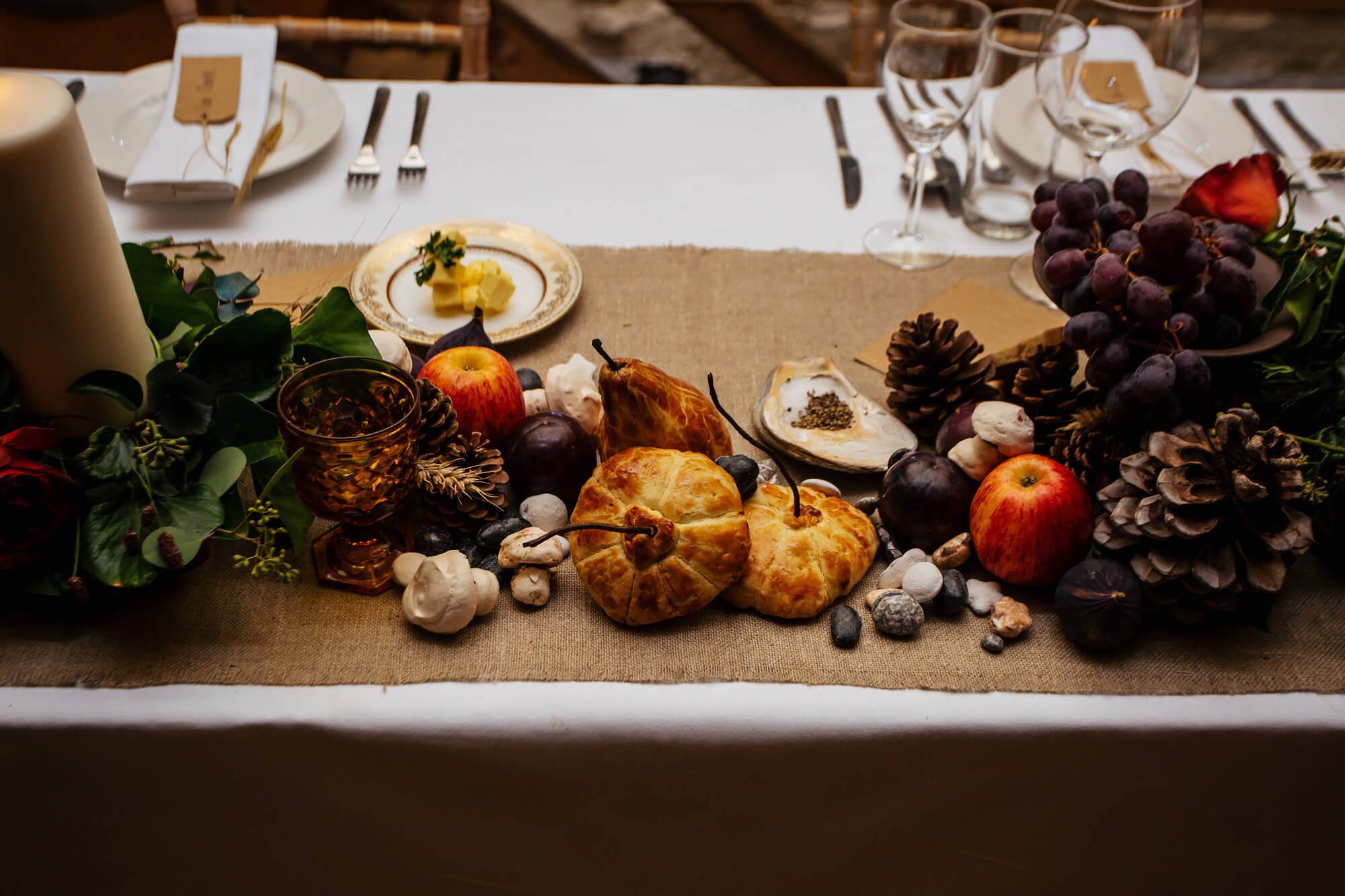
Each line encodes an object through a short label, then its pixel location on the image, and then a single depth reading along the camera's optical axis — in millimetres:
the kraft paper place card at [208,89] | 1200
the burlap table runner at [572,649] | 653
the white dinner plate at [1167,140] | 1190
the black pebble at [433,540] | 727
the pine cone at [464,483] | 719
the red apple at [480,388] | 774
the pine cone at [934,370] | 842
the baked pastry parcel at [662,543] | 660
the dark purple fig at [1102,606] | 654
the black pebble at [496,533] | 726
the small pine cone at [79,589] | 623
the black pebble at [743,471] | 725
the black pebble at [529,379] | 879
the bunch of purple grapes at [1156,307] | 674
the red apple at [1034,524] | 693
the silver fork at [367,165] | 1196
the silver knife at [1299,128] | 1226
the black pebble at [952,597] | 693
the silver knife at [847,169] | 1205
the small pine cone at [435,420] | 722
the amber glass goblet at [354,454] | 639
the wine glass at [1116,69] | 970
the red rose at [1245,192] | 784
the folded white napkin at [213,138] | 1105
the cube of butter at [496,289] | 991
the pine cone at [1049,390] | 778
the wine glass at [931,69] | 998
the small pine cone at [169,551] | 611
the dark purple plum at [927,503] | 733
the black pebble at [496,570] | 716
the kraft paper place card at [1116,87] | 1020
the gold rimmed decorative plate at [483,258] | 982
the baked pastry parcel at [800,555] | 686
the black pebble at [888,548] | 742
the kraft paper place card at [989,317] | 994
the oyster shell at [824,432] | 823
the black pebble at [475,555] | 725
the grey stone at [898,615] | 677
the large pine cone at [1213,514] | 625
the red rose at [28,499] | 600
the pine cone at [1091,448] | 730
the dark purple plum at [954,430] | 794
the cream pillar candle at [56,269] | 561
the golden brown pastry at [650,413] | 723
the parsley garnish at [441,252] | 987
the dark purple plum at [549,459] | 751
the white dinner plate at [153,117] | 1166
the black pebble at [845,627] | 676
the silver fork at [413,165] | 1215
